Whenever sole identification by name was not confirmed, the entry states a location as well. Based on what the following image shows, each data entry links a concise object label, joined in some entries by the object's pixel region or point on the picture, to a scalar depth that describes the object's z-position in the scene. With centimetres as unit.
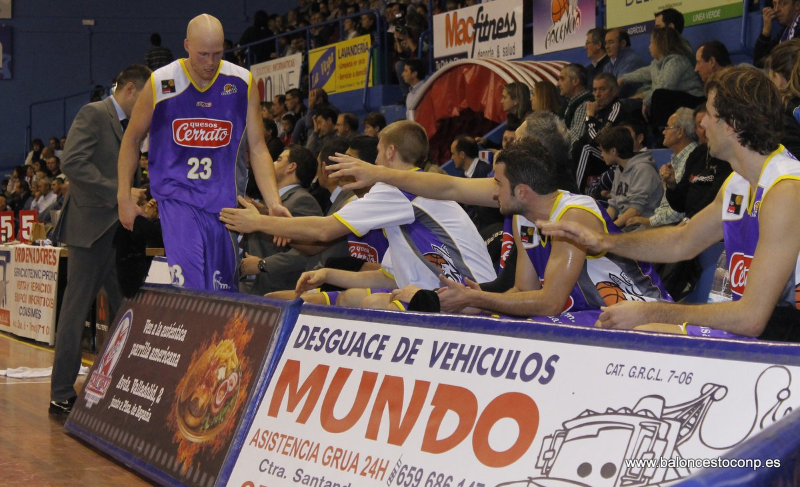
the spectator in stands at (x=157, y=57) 1814
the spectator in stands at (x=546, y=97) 926
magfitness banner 1188
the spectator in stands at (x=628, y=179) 770
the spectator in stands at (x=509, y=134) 814
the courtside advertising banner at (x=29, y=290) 970
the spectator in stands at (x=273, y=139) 1279
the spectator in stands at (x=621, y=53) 962
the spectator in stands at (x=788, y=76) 432
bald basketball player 509
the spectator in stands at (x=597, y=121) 861
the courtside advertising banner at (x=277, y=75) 1678
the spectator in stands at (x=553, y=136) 523
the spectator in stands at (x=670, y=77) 843
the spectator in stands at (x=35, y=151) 2261
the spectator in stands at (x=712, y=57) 801
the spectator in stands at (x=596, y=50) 987
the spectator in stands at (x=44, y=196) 1839
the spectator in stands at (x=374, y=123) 1059
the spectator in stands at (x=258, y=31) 2019
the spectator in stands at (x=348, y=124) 1137
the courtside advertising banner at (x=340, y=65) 1519
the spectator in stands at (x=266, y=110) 1547
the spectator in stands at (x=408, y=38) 1412
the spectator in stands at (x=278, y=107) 1603
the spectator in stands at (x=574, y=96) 912
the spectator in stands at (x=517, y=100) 951
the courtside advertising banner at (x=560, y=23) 1080
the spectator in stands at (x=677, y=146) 728
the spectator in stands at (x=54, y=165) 2020
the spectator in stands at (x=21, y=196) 2038
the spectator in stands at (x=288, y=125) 1480
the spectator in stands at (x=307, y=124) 1385
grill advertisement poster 391
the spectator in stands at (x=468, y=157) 902
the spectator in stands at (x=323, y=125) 1242
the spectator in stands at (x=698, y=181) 636
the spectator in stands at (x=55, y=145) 2167
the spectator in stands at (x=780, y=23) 781
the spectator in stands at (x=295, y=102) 1523
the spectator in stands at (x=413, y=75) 1270
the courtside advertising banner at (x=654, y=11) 934
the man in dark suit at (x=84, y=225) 593
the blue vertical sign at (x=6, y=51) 2453
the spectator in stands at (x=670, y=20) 895
